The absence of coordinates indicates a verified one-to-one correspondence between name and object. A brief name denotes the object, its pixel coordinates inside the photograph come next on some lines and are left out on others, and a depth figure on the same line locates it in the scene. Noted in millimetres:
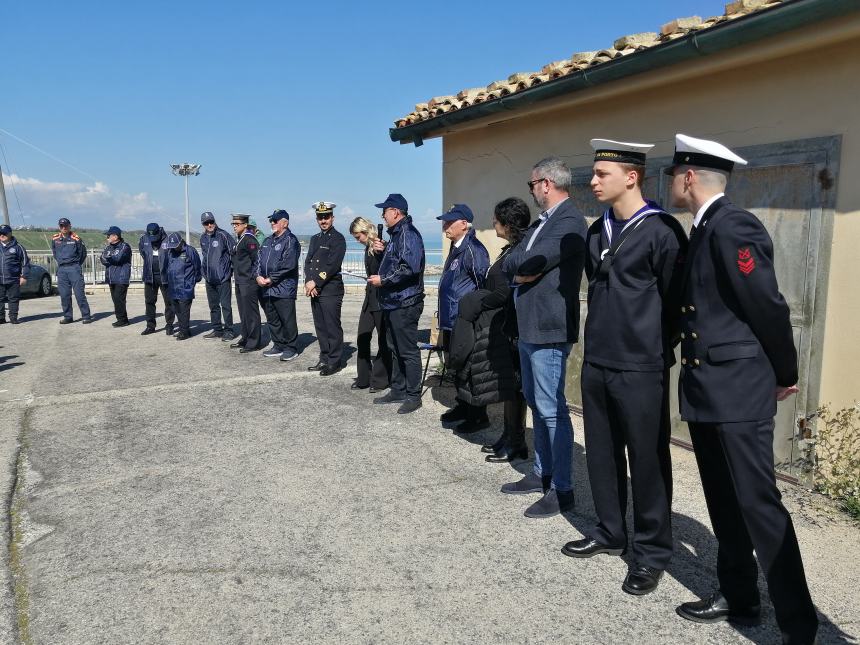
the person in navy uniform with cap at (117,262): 11031
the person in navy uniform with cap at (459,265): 5090
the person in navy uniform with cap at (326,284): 7211
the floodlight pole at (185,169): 28438
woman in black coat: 4375
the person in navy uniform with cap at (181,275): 9836
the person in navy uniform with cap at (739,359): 2422
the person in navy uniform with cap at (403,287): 5812
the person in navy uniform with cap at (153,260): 10094
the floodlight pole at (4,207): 17781
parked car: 15789
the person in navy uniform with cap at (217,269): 9719
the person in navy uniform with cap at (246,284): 9039
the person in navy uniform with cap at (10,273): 11625
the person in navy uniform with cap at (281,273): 8039
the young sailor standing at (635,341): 2898
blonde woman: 6527
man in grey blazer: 3596
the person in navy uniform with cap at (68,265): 11695
